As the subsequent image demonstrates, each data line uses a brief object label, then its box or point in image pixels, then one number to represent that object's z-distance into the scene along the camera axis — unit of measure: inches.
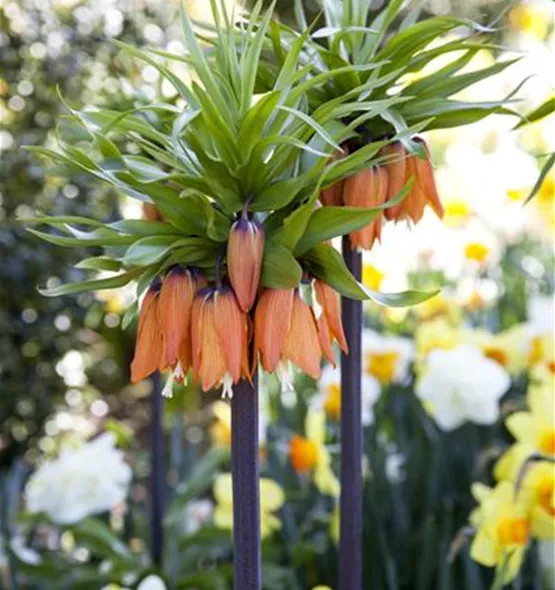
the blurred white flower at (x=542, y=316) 86.3
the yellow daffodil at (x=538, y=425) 70.7
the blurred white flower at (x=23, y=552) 78.3
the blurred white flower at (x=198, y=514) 92.7
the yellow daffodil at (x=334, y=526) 73.1
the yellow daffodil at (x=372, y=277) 102.4
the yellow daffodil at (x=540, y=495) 66.9
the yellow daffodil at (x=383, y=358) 88.3
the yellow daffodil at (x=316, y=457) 79.3
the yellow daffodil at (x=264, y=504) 77.1
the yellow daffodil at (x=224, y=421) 94.5
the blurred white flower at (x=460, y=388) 77.8
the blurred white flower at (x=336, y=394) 84.2
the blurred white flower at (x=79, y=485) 80.1
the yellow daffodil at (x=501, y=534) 65.3
